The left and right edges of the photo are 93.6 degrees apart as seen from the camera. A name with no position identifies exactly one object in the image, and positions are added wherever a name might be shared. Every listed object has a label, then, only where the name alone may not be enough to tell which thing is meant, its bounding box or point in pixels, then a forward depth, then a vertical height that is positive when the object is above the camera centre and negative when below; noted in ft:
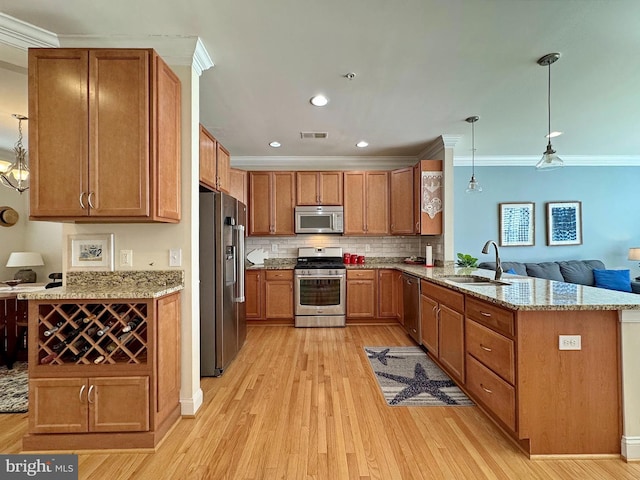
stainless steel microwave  15.35 +1.14
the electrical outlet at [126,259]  6.95 -0.36
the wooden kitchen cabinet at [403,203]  14.53 +1.94
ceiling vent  12.68 +4.61
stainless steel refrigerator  8.84 -1.19
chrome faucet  9.14 -0.89
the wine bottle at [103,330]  5.82 -1.69
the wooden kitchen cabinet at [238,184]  15.01 +2.97
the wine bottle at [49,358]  5.80 -2.22
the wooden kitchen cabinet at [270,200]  15.49 +2.19
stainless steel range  14.34 -2.62
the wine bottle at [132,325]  5.92 -1.65
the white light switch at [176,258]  6.98 -0.35
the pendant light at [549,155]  7.39 +2.28
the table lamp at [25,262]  13.50 -0.85
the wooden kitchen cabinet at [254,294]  14.52 -2.49
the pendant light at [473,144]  11.21 +4.56
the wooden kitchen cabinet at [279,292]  14.57 -2.42
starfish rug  7.64 -4.03
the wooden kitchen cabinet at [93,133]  5.91 +2.19
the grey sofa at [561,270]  15.14 -1.48
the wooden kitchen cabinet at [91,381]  5.75 -2.66
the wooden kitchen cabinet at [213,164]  8.57 +2.50
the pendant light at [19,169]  10.40 +2.71
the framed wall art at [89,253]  6.88 -0.22
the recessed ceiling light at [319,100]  9.53 +4.60
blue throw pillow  14.84 -1.95
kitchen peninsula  5.48 -2.49
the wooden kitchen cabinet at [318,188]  15.51 +2.80
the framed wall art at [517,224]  16.60 +0.94
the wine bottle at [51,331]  5.75 -1.67
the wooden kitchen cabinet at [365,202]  15.57 +2.08
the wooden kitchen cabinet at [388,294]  14.67 -2.56
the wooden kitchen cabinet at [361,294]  14.73 -2.56
